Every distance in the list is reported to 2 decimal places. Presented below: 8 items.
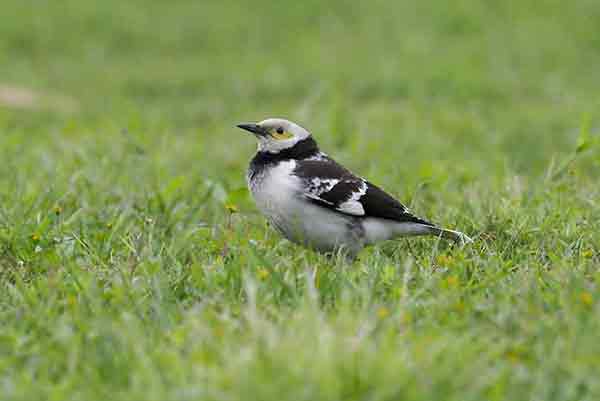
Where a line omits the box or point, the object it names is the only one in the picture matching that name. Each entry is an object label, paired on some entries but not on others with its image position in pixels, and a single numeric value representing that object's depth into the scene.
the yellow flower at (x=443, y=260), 9.15
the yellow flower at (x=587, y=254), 9.30
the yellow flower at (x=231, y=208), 11.10
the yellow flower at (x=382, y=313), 7.24
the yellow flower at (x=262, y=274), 8.43
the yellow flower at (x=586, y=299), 7.63
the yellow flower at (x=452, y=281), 8.30
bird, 10.24
